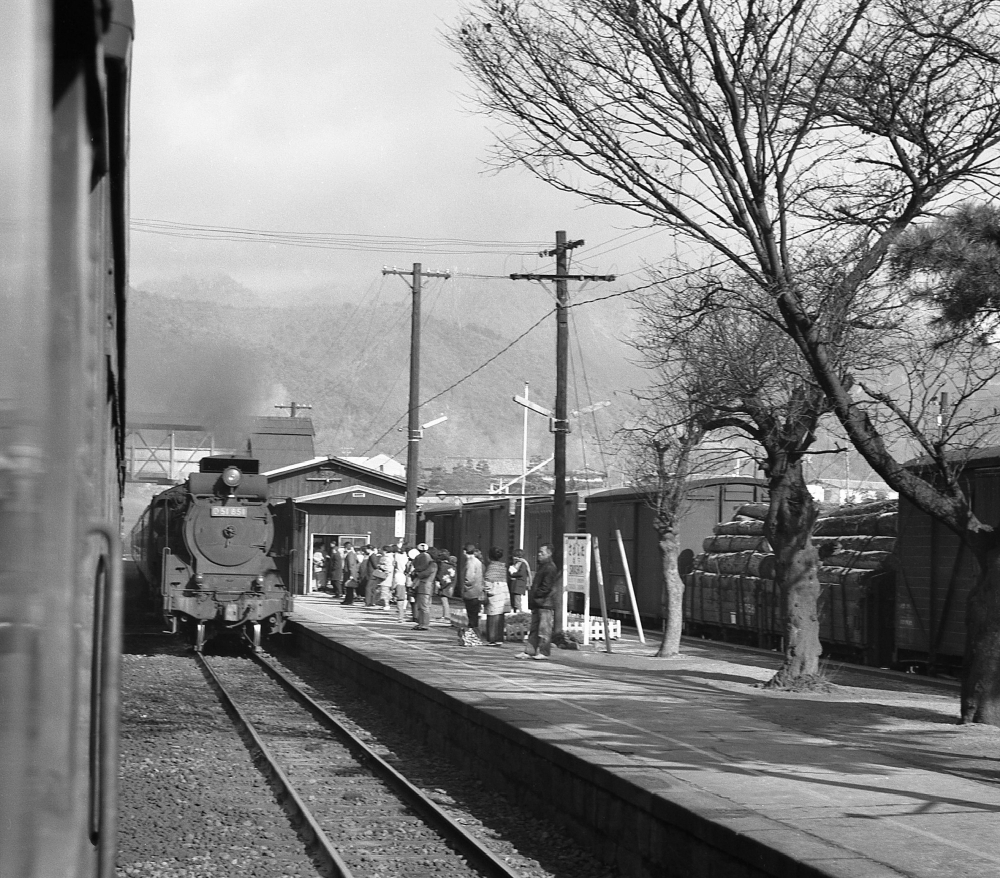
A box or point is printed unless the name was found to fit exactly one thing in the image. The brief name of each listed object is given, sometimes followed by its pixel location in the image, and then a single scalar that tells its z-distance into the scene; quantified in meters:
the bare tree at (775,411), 14.72
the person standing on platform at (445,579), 28.72
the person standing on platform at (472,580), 20.98
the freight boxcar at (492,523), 33.75
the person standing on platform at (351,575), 36.72
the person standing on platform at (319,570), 48.44
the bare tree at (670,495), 18.94
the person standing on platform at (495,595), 19.23
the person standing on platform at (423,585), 25.42
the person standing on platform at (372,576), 34.00
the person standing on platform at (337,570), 40.50
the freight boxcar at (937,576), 16.38
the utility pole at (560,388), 21.91
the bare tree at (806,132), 11.46
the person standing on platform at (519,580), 27.41
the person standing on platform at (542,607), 17.88
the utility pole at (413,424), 33.53
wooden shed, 39.72
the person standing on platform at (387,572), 32.66
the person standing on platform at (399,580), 28.90
